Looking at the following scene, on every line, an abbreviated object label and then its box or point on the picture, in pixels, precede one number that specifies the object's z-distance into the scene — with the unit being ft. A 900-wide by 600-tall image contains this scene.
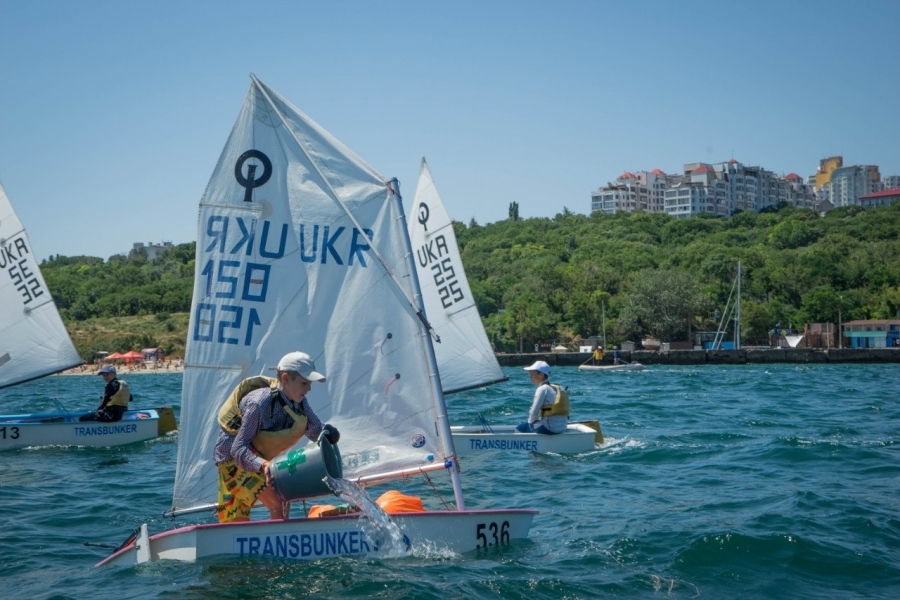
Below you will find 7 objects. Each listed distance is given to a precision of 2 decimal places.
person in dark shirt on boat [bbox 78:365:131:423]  62.03
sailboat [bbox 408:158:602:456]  62.49
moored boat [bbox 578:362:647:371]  204.13
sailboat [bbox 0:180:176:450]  61.00
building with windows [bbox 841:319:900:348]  255.91
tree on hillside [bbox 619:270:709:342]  287.28
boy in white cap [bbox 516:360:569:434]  55.16
